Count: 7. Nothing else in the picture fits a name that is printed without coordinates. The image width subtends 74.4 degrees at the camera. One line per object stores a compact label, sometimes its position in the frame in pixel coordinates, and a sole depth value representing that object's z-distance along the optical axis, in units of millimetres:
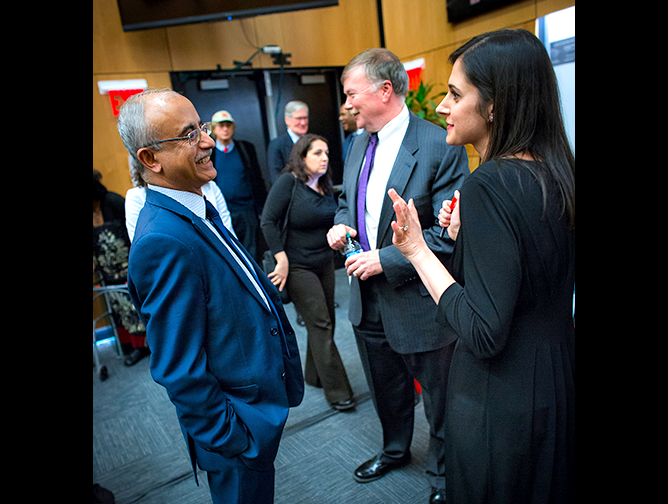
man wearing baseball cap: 4363
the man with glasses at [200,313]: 1021
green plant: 4289
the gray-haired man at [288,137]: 4398
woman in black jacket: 2510
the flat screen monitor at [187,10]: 4078
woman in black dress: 897
